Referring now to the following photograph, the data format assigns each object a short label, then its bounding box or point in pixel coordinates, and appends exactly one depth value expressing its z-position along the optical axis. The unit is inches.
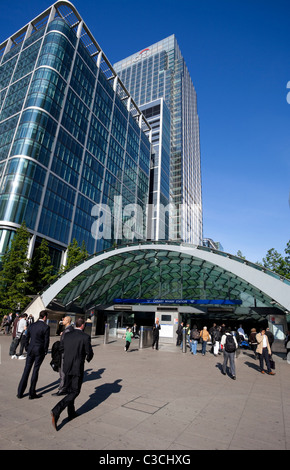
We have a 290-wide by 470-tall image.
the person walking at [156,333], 645.8
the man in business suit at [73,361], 166.4
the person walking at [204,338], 582.9
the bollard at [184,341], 616.7
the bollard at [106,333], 686.0
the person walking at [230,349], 345.4
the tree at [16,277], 974.4
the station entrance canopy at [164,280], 654.5
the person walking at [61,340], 230.6
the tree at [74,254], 1310.7
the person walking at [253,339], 520.4
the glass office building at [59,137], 1528.1
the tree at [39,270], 1177.5
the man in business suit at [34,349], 216.1
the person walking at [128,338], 570.3
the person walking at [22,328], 406.3
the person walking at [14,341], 415.5
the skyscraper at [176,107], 3864.2
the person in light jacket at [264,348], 386.3
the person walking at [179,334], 690.2
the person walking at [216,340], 600.4
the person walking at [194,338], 585.4
